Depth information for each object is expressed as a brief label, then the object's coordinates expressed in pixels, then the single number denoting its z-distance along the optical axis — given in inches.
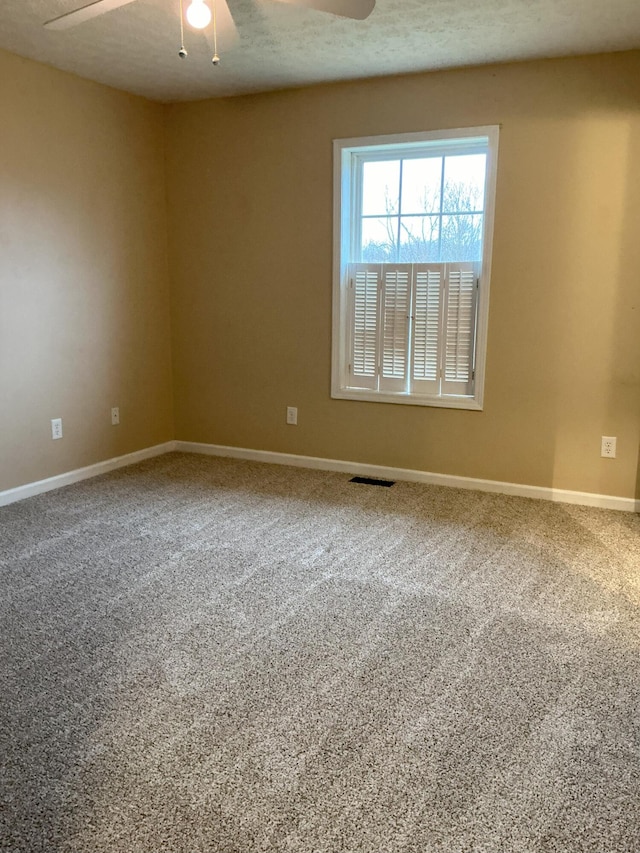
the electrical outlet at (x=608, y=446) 139.0
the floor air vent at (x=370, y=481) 158.4
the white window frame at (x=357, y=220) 142.3
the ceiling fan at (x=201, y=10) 82.0
